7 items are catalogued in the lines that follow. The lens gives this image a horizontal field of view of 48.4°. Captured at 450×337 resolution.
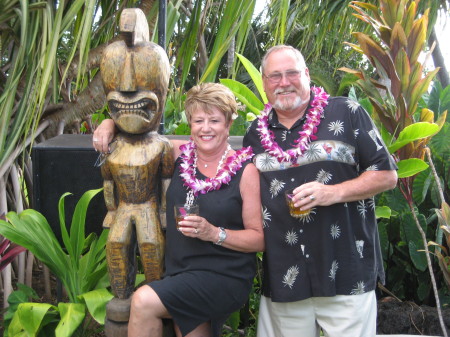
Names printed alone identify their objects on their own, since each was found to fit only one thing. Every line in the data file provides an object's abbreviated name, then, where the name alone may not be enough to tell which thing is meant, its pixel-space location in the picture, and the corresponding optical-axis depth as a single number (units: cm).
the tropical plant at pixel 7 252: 273
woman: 173
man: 186
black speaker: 270
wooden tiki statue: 189
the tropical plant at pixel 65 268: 233
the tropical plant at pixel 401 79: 254
